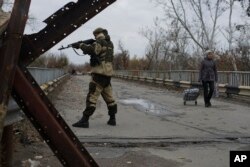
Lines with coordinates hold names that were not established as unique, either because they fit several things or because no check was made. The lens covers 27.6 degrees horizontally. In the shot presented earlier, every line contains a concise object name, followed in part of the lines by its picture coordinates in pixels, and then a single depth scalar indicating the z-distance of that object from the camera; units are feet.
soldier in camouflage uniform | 31.99
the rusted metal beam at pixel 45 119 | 12.50
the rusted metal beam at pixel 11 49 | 12.01
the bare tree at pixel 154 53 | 237.25
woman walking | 54.29
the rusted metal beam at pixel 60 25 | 13.24
